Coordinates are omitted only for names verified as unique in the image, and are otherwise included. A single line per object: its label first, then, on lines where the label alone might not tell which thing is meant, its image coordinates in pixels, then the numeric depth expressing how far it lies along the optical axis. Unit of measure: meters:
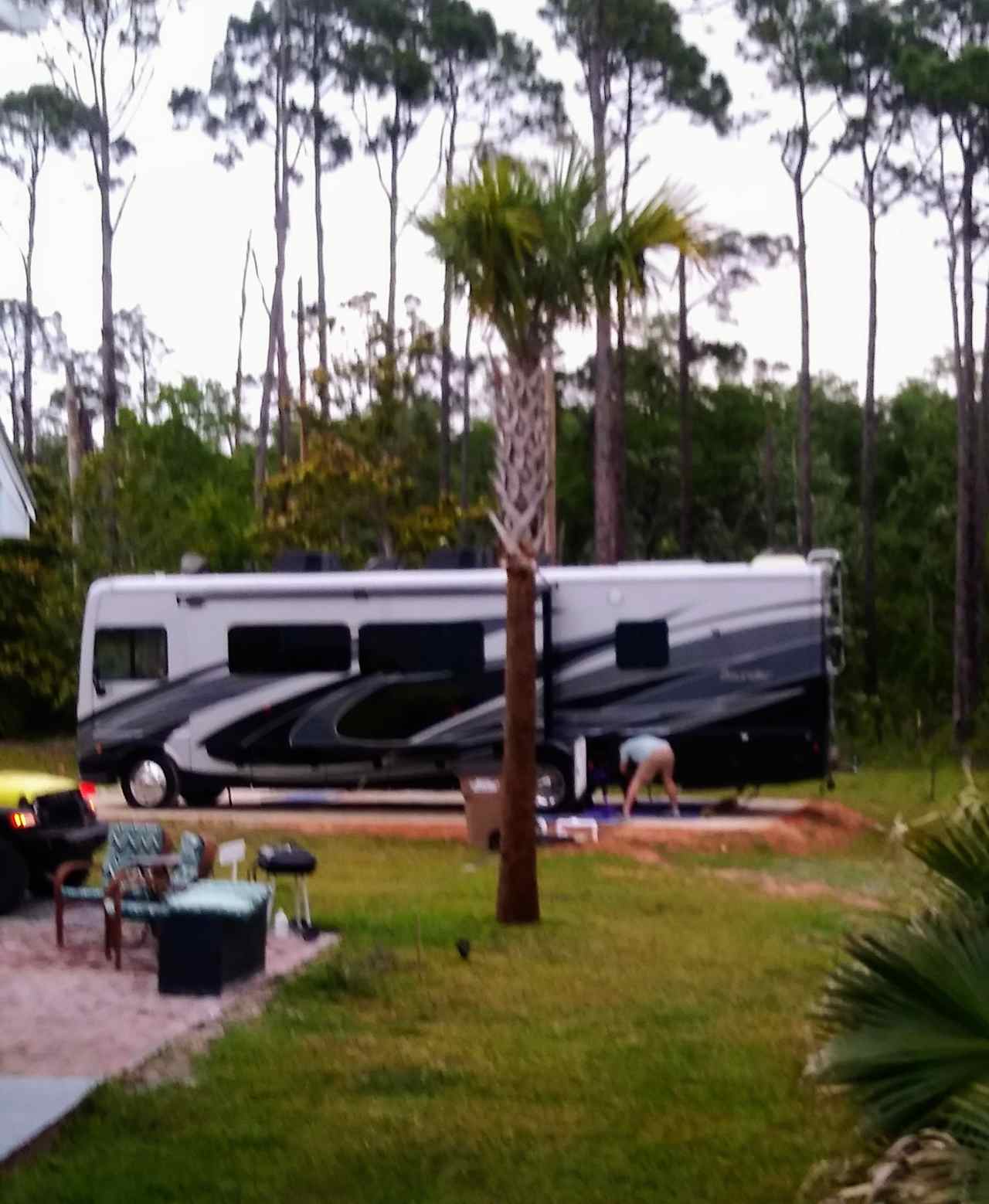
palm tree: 10.13
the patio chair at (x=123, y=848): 10.24
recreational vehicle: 17.98
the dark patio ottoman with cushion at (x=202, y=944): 8.53
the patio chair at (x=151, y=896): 9.39
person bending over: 17.16
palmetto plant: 5.22
